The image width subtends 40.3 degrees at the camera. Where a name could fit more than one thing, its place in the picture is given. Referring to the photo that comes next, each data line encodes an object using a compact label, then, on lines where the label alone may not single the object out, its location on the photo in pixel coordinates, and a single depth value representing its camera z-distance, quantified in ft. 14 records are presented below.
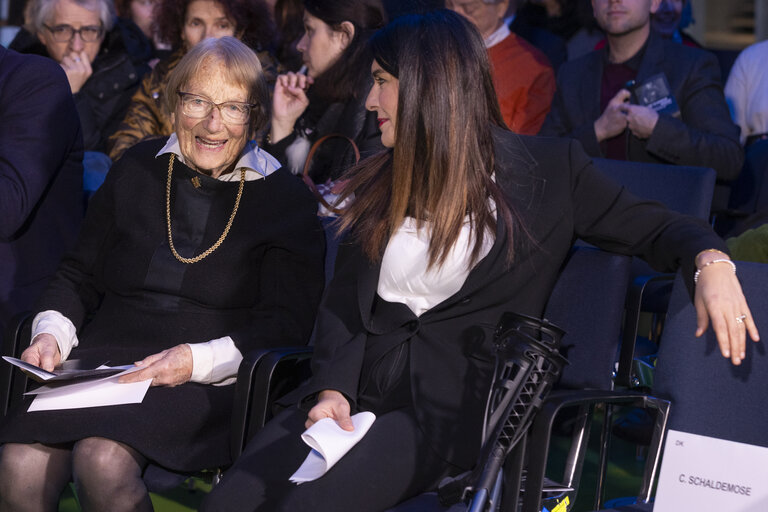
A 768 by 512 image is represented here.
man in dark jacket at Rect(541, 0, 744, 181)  14.34
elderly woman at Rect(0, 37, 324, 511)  9.23
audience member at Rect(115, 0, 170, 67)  20.33
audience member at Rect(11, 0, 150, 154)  16.67
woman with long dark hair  8.15
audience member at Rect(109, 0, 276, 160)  15.26
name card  7.02
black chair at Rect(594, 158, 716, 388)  11.35
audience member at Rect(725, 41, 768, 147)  16.25
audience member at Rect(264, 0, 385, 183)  14.28
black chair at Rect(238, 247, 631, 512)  8.70
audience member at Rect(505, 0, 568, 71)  19.07
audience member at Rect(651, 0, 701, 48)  17.66
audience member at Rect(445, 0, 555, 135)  15.94
